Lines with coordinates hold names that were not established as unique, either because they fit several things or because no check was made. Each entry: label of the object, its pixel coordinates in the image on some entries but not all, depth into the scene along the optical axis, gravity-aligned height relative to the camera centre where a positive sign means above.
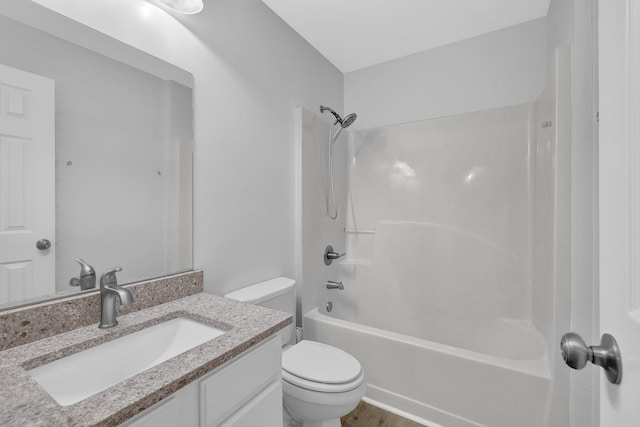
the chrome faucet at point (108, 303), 0.91 -0.30
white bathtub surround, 1.36 -0.35
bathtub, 1.36 -0.89
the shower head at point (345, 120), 2.11 +0.71
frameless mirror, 0.82 +0.16
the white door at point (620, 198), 0.42 +0.02
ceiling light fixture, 1.15 +0.86
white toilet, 1.23 -0.76
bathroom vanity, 0.54 -0.38
